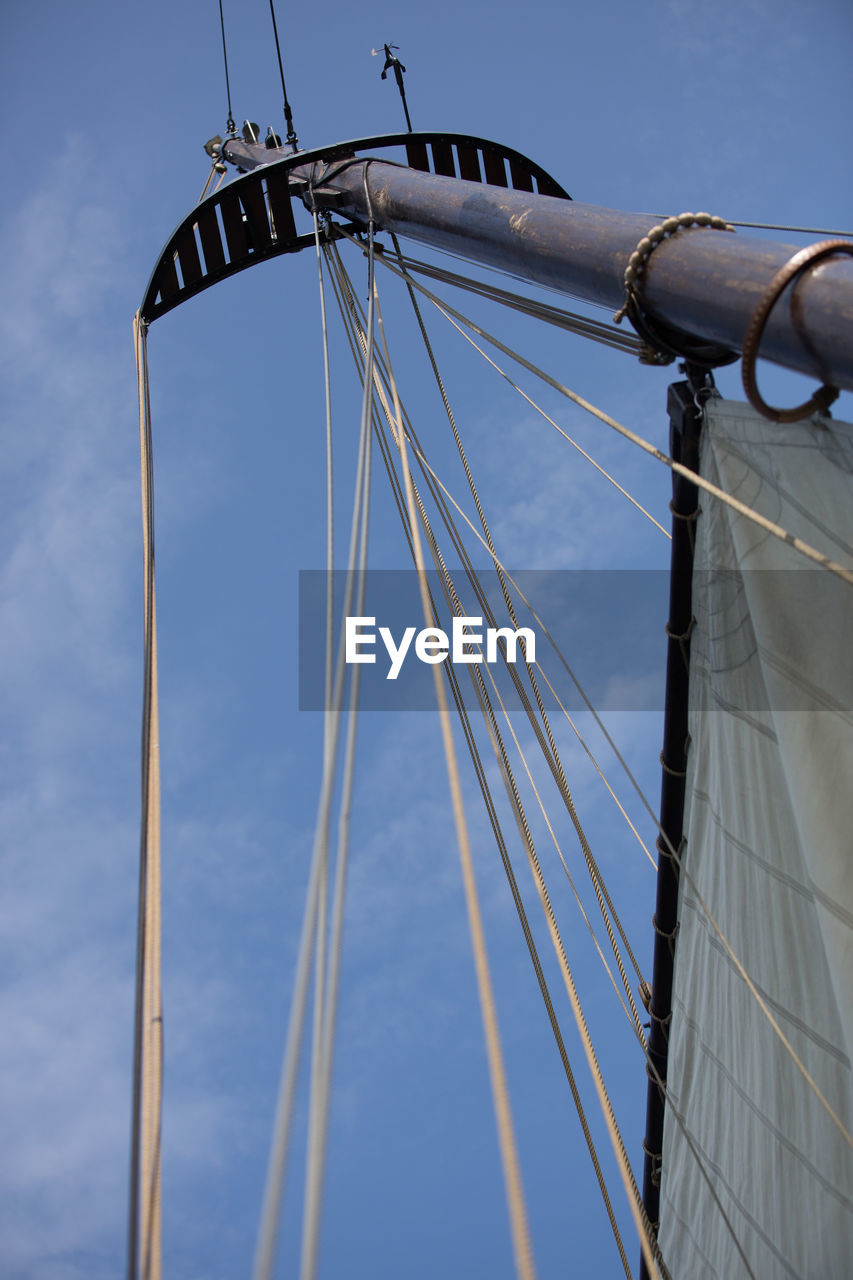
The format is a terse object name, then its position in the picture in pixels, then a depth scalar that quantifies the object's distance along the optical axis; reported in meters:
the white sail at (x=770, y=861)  3.47
